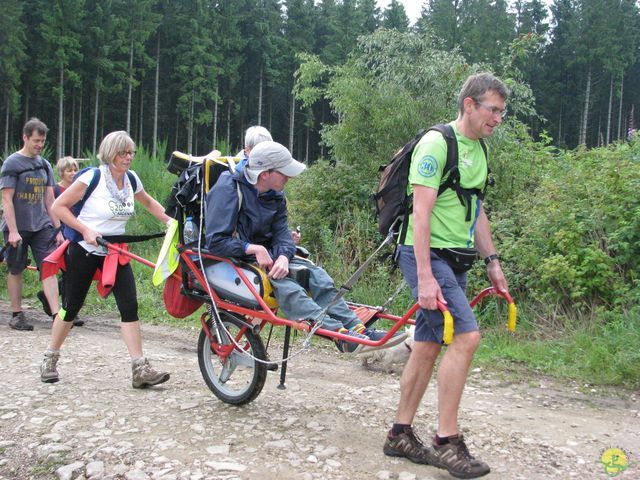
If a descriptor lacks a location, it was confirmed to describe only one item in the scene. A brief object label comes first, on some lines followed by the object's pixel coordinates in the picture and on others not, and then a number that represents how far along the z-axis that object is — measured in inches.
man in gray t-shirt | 291.3
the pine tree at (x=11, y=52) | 1400.1
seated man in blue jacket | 163.3
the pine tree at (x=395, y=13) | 2294.5
